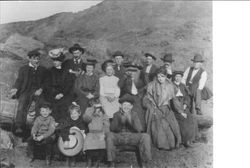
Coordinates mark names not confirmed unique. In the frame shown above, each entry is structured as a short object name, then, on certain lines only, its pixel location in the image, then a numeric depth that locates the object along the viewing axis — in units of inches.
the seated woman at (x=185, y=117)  309.4
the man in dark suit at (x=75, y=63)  322.3
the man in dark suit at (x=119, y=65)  321.6
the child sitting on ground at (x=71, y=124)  308.5
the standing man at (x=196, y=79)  315.6
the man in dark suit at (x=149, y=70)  320.2
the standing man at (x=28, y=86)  314.3
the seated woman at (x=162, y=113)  309.3
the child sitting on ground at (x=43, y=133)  307.4
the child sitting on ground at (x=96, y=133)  306.3
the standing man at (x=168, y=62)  321.4
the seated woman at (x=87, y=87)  316.5
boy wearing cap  305.7
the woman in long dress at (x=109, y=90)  315.2
